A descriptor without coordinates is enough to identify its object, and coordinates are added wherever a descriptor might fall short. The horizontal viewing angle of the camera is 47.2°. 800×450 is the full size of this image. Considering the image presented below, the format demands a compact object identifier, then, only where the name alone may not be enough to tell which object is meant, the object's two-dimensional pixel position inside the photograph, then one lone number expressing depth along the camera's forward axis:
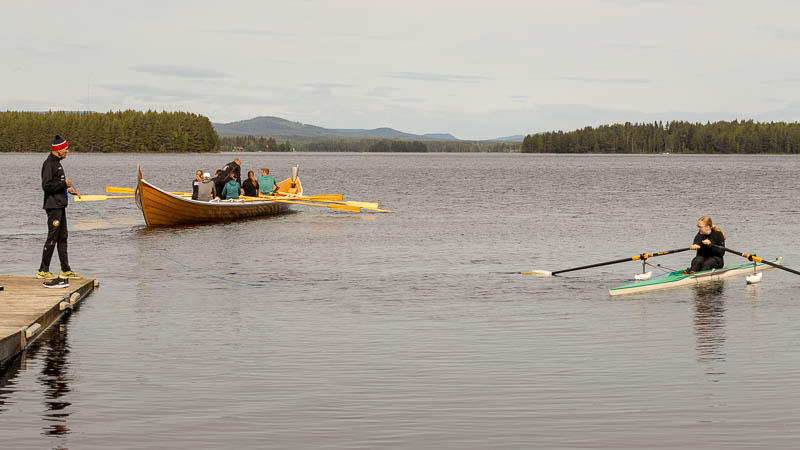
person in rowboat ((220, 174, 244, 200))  39.03
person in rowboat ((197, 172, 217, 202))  36.59
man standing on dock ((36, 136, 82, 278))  16.34
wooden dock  12.20
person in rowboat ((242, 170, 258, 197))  41.78
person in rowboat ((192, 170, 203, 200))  36.44
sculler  20.83
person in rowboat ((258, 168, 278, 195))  43.56
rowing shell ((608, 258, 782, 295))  19.25
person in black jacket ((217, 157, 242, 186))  38.50
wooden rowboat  34.75
